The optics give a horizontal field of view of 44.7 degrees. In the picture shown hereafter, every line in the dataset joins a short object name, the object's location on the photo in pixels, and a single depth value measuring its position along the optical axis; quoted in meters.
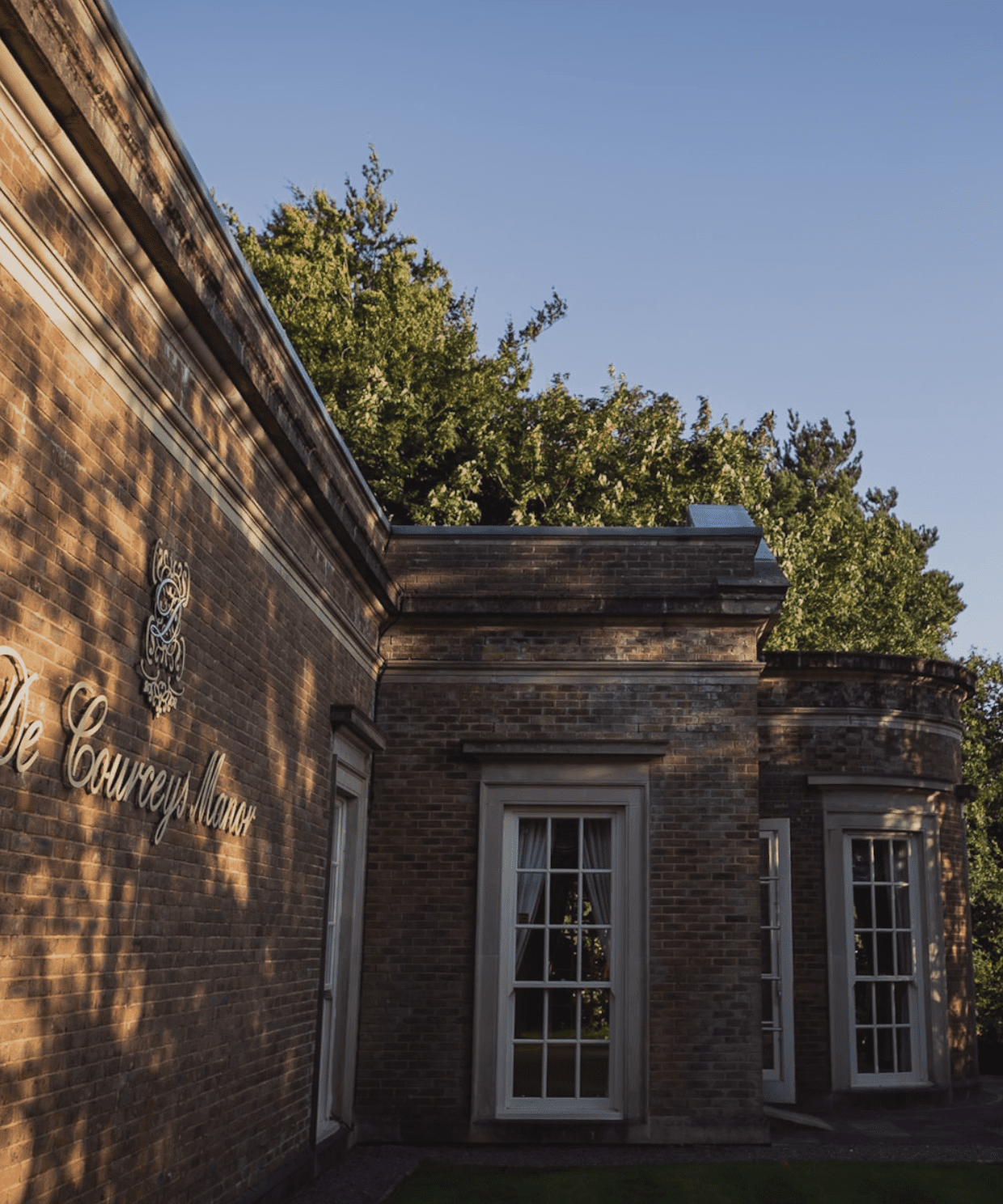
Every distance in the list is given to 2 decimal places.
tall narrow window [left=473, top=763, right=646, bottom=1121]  9.67
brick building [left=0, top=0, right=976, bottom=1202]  4.32
